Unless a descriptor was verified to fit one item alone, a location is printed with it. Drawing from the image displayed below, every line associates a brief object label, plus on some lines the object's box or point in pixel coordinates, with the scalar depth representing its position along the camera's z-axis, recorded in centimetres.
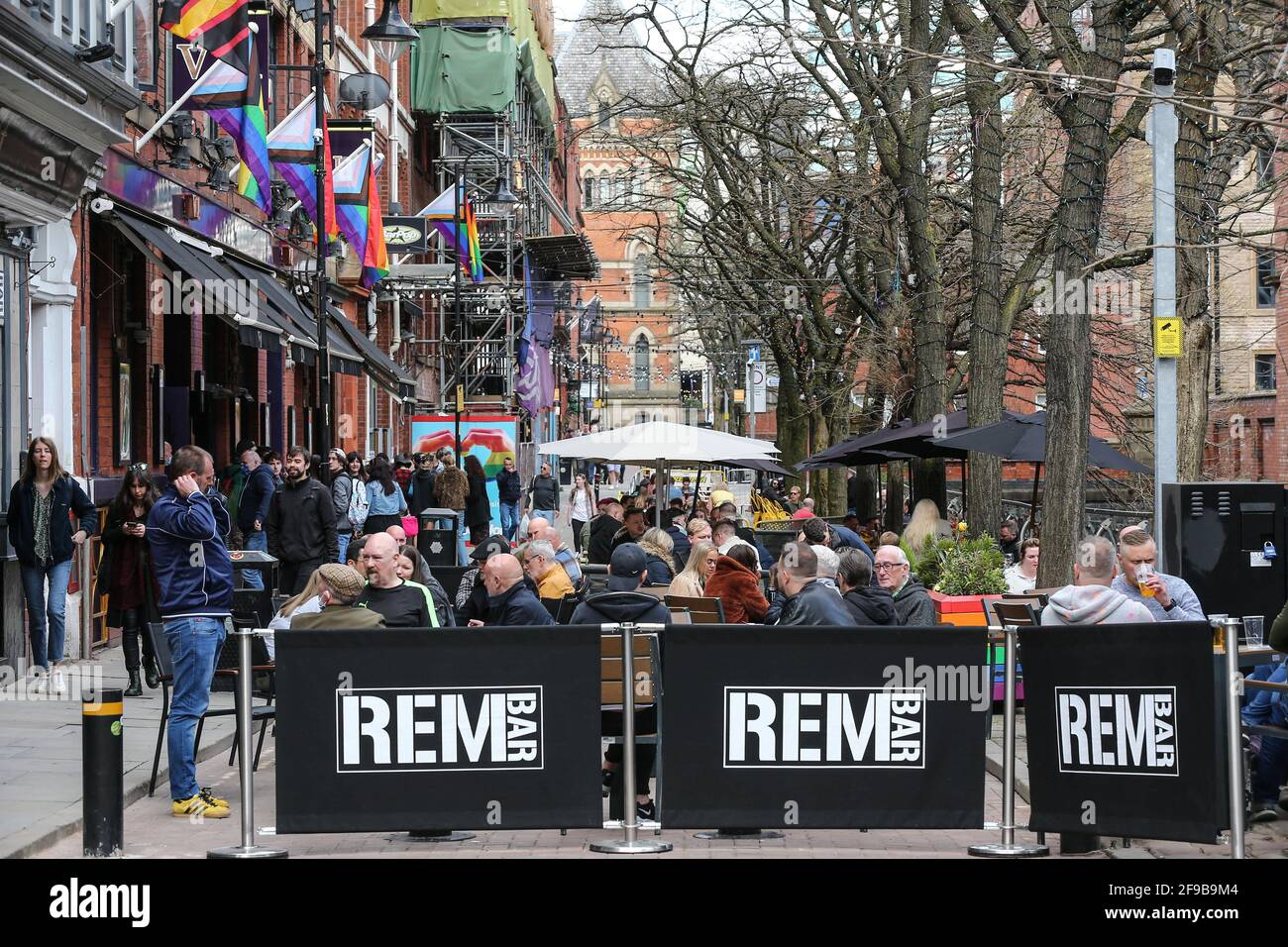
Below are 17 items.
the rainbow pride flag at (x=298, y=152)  2138
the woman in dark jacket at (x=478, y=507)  2878
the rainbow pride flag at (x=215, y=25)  1756
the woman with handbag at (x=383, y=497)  2416
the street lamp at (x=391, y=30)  2188
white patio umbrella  2111
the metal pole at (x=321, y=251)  2041
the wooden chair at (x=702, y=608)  1216
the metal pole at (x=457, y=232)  3306
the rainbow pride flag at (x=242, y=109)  1859
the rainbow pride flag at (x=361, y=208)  2508
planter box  1458
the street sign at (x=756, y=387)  5125
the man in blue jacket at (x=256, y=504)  1839
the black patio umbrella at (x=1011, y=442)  1789
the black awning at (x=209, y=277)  1783
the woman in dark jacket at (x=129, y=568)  1402
